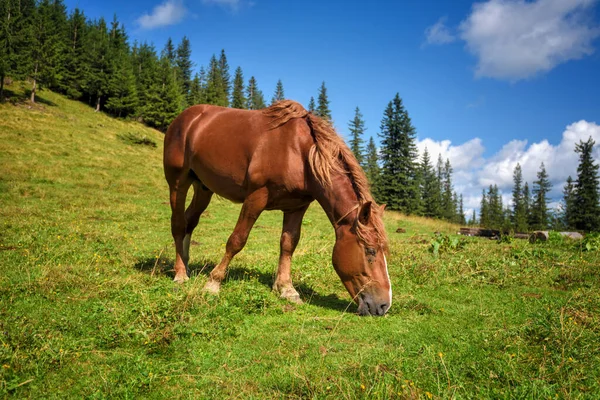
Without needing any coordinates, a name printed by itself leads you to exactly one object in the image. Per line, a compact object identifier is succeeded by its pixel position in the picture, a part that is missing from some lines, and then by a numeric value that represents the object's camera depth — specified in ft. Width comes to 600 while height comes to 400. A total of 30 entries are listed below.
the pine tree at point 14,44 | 127.18
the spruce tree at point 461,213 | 309.73
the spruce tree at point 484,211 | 264.52
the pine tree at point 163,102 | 188.75
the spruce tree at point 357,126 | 191.44
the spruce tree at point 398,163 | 136.87
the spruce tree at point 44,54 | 146.30
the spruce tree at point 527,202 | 225.43
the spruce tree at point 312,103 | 209.67
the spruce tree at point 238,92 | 229.25
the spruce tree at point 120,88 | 179.93
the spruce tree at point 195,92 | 208.53
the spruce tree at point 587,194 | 139.64
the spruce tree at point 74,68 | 177.90
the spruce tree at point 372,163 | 148.96
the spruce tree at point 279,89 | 250.78
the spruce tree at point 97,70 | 177.88
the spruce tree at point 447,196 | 260.21
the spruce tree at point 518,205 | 209.12
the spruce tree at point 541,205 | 206.63
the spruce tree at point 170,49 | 301.22
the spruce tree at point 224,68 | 271.67
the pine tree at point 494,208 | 257.75
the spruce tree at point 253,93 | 276.41
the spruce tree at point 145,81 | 188.88
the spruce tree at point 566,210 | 148.77
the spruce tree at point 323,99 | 195.42
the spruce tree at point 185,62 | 270.67
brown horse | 15.33
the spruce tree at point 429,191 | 203.72
